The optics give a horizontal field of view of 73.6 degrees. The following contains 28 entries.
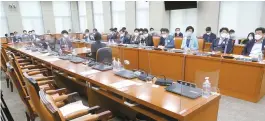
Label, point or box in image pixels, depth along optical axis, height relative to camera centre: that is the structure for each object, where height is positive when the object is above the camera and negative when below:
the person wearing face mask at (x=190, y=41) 4.72 -0.09
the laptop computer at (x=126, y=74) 2.20 -0.46
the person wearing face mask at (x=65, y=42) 4.76 -0.09
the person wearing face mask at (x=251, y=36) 4.09 +0.03
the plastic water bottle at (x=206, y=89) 1.63 -0.48
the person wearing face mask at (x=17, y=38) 8.38 +0.07
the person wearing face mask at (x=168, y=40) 5.23 -0.06
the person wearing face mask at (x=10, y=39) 8.62 +0.02
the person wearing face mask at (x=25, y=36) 8.45 +0.17
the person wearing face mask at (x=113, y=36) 7.60 +0.11
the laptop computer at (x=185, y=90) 1.61 -0.50
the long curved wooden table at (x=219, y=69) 2.92 -0.61
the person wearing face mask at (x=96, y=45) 3.62 -0.13
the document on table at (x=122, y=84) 1.92 -0.50
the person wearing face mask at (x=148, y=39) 5.94 -0.03
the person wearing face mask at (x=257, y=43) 3.73 -0.13
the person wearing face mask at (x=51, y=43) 4.86 -0.12
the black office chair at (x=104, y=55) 3.08 -0.30
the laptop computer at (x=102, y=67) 2.59 -0.43
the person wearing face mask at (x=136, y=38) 6.15 +0.01
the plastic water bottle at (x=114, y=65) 2.61 -0.41
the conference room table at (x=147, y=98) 1.42 -0.55
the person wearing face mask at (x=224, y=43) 4.32 -0.15
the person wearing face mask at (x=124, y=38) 6.69 +0.01
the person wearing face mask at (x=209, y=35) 5.78 +0.08
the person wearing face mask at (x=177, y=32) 6.33 +0.19
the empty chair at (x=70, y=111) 1.20 -0.71
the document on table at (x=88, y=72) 2.41 -0.47
